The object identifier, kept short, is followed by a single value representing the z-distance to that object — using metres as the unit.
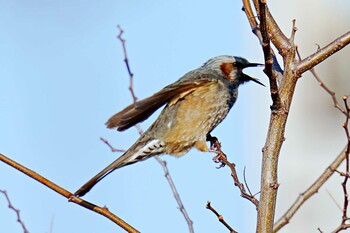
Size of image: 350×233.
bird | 9.39
